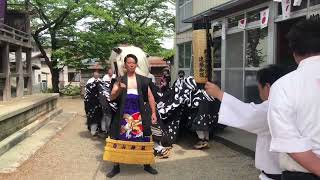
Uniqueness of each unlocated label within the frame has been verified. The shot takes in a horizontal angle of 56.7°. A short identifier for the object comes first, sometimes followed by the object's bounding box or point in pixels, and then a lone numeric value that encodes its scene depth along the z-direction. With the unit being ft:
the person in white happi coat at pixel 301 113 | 4.39
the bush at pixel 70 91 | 70.56
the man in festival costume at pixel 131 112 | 14.14
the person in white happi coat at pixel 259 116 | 5.96
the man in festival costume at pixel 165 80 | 34.77
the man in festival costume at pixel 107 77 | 23.71
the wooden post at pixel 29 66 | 40.56
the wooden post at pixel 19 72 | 36.41
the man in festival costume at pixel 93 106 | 22.06
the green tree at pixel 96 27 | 57.32
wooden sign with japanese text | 6.99
